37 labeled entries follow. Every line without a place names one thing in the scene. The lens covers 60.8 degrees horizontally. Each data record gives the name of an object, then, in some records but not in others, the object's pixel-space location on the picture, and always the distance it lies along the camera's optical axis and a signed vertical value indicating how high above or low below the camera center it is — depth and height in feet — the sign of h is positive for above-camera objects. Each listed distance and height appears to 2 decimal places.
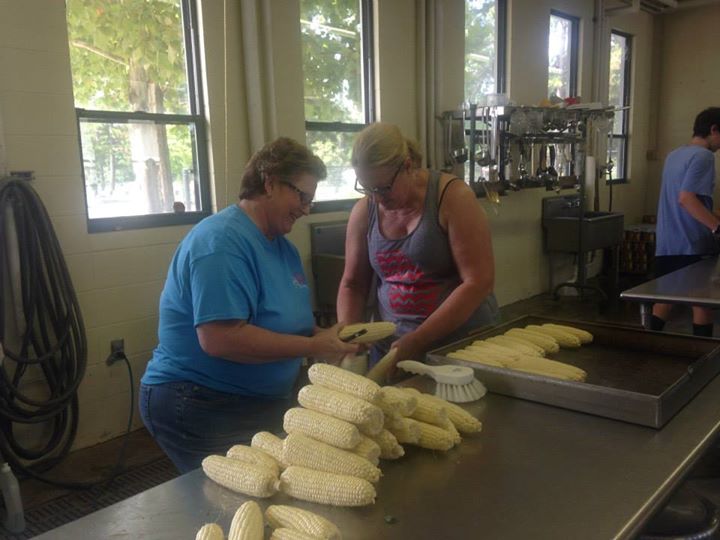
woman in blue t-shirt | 4.93 -1.33
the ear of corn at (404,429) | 3.96 -1.71
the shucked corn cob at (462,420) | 4.29 -1.80
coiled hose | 9.20 -2.45
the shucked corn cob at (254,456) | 3.73 -1.79
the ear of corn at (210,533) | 3.06 -1.81
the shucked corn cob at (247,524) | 3.07 -1.80
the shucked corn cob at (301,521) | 3.06 -1.82
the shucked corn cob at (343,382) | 3.82 -1.38
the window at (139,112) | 10.38 +1.02
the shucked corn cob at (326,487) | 3.42 -1.80
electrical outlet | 10.77 -3.14
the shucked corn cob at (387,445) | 3.85 -1.75
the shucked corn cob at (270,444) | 3.84 -1.78
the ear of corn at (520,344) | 5.57 -1.70
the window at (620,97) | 25.00 +2.42
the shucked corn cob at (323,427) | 3.66 -1.59
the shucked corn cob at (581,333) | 6.05 -1.72
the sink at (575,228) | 20.07 -2.35
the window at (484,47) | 18.22 +3.40
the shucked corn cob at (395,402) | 3.91 -1.53
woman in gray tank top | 6.18 -0.86
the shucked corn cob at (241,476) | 3.55 -1.81
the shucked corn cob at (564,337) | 5.96 -1.72
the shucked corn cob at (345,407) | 3.68 -1.48
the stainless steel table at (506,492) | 3.26 -1.90
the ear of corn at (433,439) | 4.04 -1.80
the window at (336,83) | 13.82 +1.89
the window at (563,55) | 21.39 +3.61
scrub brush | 4.87 -1.76
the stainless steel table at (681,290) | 9.20 -2.13
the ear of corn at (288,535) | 3.06 -1.84
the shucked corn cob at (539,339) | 5.81 -1.71
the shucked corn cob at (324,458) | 3.58 -1.72
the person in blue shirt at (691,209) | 12.06 -1.10
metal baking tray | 4.37 -1.78
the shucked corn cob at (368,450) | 3.70 -1.71
